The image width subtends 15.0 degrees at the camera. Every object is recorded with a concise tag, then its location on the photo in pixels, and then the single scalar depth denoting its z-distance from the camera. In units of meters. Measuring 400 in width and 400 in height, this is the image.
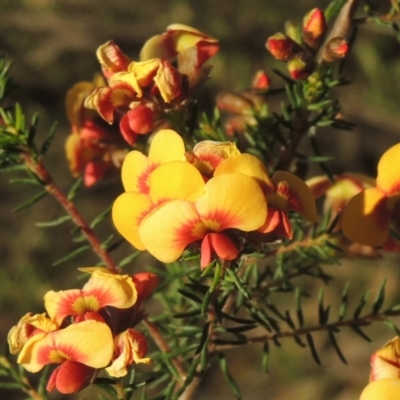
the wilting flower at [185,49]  0.16
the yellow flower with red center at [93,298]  0.15
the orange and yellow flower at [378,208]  0.15
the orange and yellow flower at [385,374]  0.15
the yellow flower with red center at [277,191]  0.14
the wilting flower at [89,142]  0.17
